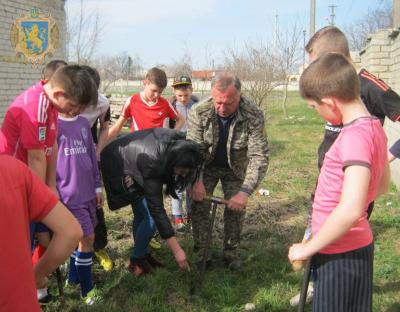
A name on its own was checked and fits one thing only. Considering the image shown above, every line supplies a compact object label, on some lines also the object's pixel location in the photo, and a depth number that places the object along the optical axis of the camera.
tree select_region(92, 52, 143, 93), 32.38
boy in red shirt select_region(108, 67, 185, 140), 4.82
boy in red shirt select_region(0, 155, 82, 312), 1.34
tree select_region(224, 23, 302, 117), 16.88
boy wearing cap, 5.33
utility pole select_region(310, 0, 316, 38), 18.50
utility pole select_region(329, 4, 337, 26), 54.12
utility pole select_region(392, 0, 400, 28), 8.14
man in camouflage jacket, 3.61
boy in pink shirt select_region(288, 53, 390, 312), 1.80
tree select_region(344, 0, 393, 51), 42.50
